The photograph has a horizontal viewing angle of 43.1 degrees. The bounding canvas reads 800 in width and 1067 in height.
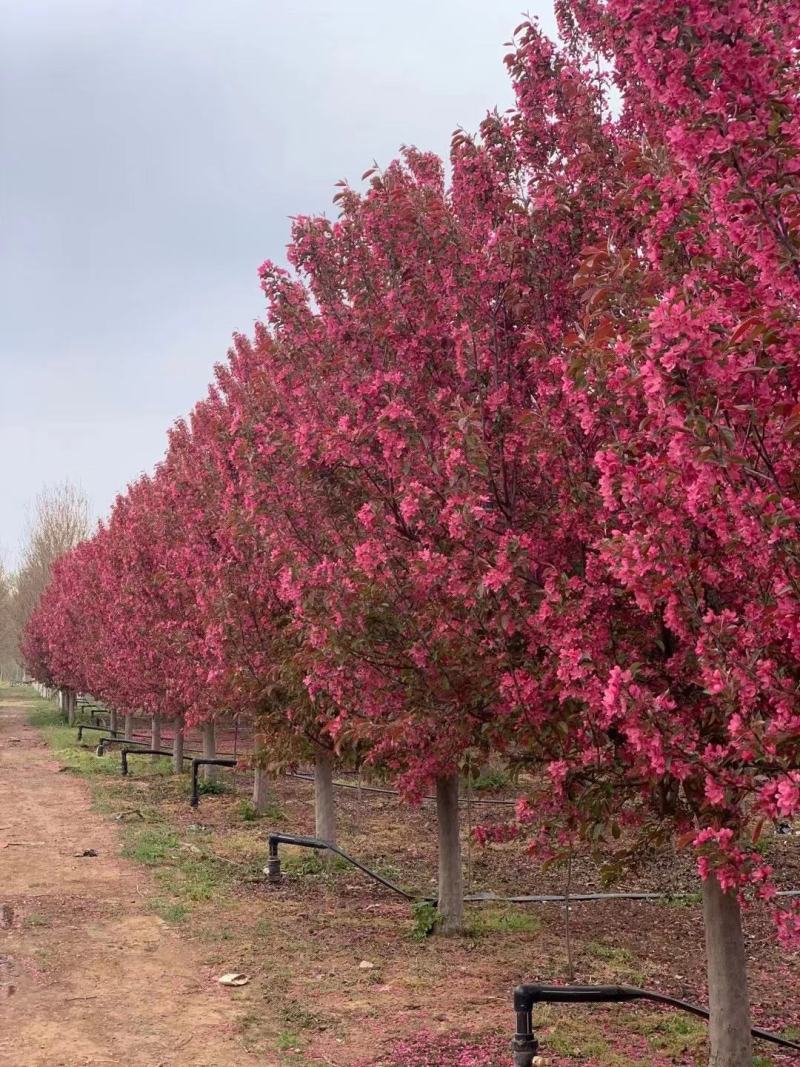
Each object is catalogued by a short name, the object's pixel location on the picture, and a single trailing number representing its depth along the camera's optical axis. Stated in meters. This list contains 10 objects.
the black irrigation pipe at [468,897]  10.41
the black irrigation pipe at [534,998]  4.69
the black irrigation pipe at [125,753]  21.69
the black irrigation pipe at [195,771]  16.56
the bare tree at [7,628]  76.91
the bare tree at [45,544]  69.31
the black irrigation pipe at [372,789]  20.03
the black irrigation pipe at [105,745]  27.94
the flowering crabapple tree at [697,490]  3.21
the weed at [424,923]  9.24
